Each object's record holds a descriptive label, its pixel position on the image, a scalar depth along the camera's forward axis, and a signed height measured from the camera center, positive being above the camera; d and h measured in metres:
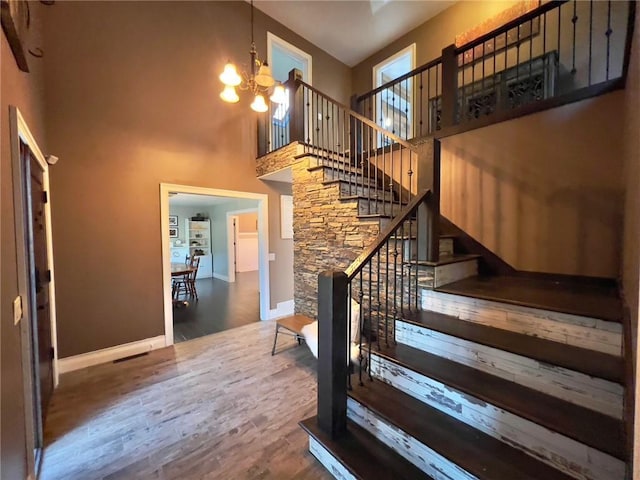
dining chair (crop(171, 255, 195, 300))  5.75 -1.23
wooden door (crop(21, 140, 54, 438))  1.84 -0.45
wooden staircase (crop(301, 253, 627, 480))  1.09 -0.83
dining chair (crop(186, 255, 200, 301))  5.76 -1.09
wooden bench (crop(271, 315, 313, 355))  2.96 -1.13
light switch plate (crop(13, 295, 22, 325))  1.27 -0.39
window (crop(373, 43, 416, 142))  4.97 +3.29
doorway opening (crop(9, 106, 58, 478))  1.37 -0.37
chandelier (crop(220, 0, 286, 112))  2.41 +1.49
